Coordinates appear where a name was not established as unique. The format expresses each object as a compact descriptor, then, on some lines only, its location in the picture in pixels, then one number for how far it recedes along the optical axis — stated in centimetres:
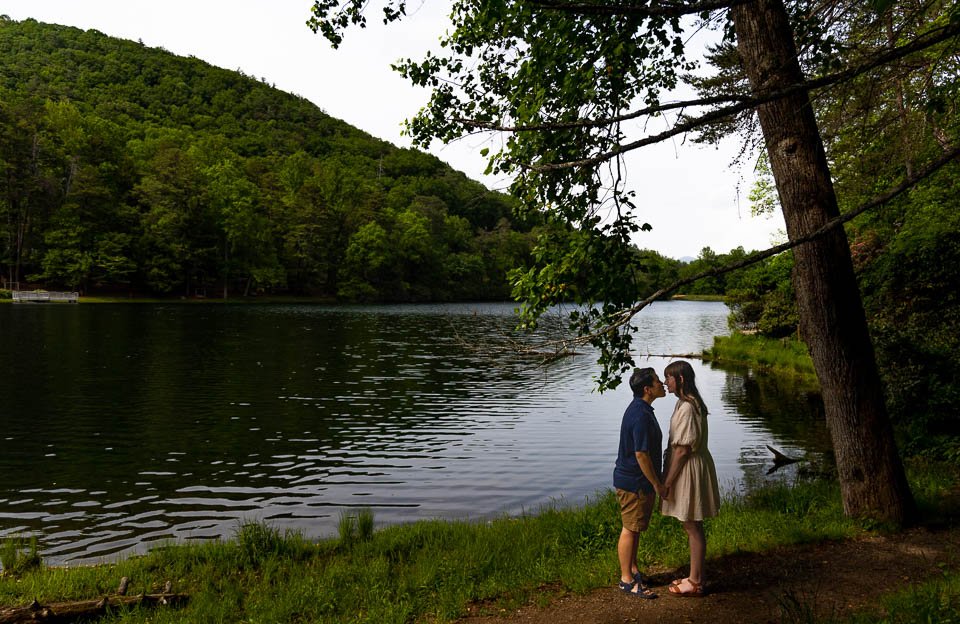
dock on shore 6756
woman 512
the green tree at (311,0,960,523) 559
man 522
